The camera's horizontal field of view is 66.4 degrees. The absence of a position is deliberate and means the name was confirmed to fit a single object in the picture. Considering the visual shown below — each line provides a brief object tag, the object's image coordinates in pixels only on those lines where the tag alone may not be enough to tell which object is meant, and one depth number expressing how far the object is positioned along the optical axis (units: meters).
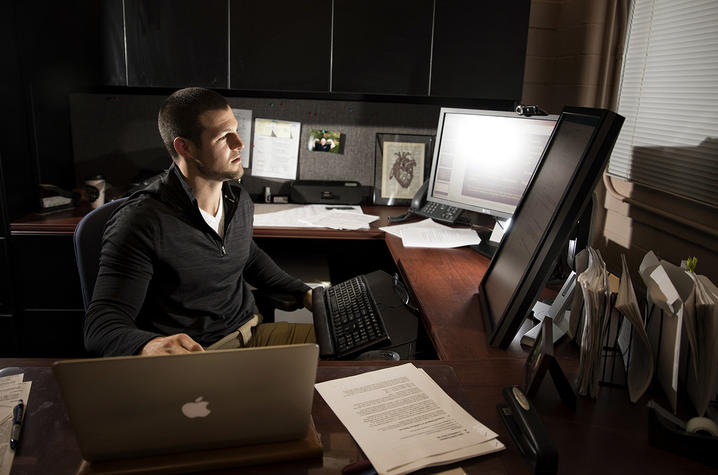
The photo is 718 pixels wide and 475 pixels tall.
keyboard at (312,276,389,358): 1.37
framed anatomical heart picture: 2.72
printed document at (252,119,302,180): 2.71
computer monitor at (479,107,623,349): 0.94
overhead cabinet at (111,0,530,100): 2.35
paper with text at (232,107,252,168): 2.68
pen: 0.79
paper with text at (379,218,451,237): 2.21
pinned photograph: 2.72
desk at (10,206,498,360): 1.21
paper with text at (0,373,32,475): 0.76
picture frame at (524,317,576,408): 0.90
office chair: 1.48
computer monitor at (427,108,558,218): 1.88
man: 1.37
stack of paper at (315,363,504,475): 0.77
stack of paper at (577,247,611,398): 0.94
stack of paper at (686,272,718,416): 0.85
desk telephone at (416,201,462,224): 2.33
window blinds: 1.73
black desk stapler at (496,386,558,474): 0.75
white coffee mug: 2.43
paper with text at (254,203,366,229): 2.29
